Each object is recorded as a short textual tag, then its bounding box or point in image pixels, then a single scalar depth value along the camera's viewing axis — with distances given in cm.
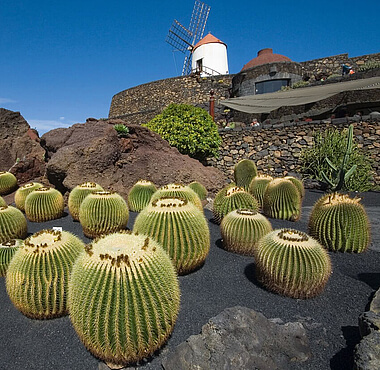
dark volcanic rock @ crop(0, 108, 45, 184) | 1155
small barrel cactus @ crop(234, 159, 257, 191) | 800
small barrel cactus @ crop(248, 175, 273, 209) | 630
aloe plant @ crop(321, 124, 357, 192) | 714
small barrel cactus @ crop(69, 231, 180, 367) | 187
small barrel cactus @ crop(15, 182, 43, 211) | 660
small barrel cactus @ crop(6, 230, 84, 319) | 249
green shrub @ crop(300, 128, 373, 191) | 1000
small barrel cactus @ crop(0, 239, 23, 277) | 341
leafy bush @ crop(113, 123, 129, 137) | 810
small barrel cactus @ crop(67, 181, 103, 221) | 549
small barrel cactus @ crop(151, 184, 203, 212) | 463
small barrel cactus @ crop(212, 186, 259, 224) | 497
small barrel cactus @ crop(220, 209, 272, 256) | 390
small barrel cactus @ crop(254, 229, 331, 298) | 284
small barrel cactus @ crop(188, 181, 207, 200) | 711
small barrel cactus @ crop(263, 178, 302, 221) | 557
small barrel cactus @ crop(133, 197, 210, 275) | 320
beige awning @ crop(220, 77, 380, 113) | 1004
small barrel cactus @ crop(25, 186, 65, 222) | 573
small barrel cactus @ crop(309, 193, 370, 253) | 390
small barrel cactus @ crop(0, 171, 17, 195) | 806
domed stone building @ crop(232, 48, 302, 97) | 1903
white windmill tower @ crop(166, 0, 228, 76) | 3084
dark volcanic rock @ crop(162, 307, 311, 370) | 195
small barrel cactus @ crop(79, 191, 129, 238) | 443
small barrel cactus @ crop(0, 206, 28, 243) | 426
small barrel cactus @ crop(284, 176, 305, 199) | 707
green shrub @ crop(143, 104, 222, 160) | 980
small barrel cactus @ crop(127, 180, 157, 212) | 621
